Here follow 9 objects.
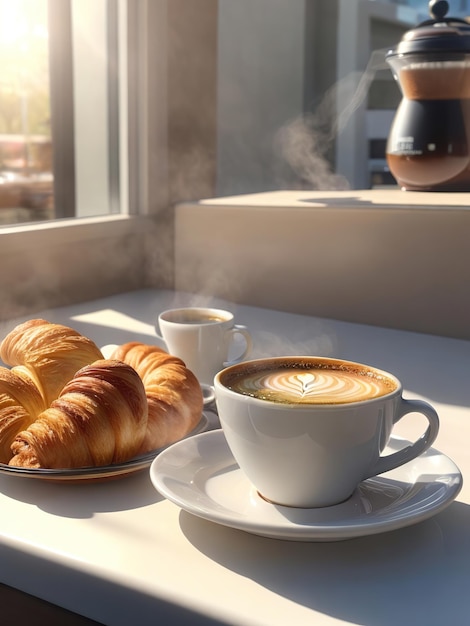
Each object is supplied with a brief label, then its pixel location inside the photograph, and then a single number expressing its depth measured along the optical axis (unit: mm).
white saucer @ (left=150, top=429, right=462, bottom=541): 462
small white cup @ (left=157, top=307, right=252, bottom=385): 882
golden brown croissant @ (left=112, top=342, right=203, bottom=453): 616
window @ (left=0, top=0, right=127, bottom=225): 1556
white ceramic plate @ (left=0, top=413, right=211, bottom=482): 547
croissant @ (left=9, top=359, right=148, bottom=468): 555
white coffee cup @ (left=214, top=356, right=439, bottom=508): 482
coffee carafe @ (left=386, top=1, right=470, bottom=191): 1277
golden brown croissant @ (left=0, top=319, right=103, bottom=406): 675
